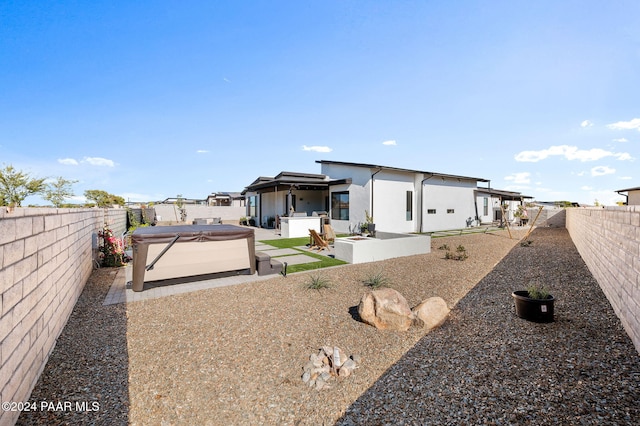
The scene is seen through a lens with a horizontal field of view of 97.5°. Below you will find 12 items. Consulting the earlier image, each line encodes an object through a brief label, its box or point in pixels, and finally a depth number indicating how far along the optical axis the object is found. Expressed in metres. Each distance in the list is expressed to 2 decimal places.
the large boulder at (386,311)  4.34
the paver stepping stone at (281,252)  10.69
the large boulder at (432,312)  4.38
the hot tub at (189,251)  6.30
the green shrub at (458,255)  9.57
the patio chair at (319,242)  11.25
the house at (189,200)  49.82
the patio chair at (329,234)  13.00
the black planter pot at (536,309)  4.37
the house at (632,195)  21.12
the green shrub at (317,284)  6.36
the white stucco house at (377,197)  16.50
